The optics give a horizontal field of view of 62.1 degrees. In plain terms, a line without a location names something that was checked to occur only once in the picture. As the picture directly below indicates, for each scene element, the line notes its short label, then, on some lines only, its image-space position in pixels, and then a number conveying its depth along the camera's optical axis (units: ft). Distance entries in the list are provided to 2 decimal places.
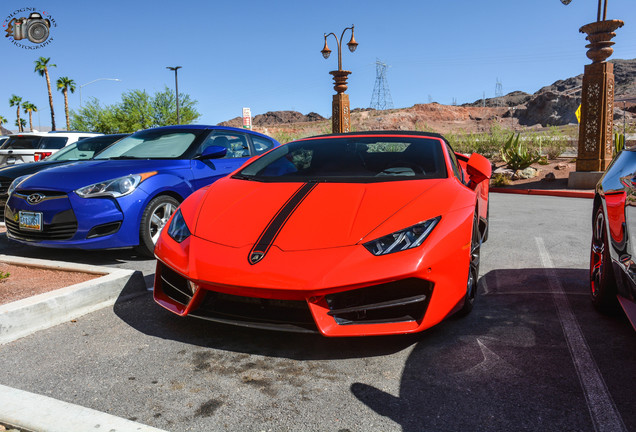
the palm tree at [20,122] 322.55
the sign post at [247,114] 66.81
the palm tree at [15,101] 288.24
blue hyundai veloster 16.39
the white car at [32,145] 36.04
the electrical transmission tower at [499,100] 466.37
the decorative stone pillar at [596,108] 43.80
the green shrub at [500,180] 51.09
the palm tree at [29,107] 295.28
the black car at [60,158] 24.34
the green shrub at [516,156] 53.62
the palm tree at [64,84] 218.59
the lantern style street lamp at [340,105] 60.64
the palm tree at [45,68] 203.31
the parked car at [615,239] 8.91
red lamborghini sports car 9.07
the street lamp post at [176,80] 134.58
